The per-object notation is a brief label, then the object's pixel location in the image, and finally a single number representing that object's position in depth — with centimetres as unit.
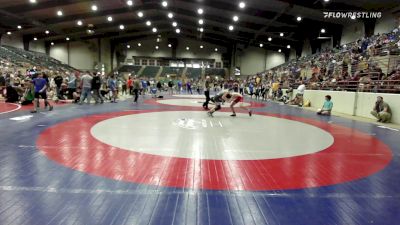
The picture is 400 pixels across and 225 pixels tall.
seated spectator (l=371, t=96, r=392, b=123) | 966
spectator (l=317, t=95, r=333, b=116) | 1189
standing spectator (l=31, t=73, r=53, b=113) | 941
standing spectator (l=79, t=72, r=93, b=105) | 1299
